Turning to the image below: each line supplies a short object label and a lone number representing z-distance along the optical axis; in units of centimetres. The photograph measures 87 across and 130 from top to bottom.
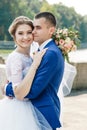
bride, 343
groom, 336
